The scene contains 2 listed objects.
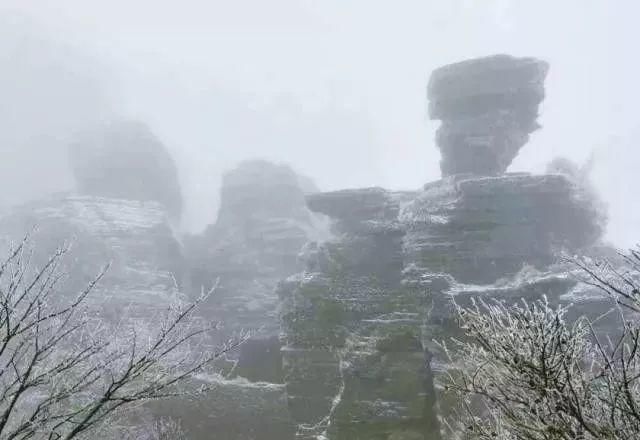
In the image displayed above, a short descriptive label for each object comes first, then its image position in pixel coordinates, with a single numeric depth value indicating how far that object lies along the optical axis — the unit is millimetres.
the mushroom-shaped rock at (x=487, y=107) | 35438
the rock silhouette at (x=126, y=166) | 66375
